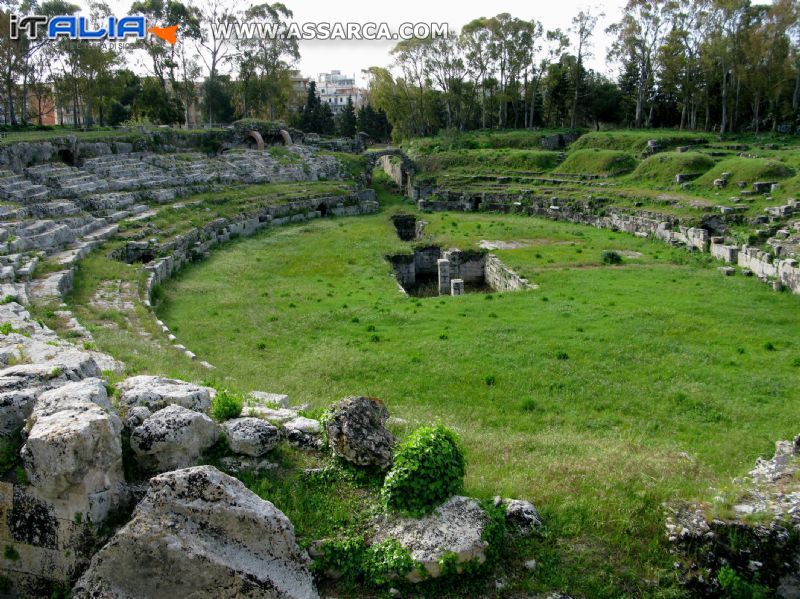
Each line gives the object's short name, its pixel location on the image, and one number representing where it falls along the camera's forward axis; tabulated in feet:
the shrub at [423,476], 20.68
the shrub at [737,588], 19.26
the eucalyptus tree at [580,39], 200.01
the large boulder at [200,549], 17.22
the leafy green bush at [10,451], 19.53
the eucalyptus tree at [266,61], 189.88
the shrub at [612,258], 85.46
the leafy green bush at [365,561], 19.01
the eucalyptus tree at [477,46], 206.39
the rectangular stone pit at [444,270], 89.25
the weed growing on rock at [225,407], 25.11
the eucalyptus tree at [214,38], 172.24
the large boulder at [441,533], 19.13
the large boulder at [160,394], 24.07
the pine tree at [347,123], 264.72
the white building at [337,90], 460.96
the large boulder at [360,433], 22.71
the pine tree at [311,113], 237.25
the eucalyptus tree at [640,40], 180.45
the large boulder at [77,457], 18.06
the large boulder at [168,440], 21.16
